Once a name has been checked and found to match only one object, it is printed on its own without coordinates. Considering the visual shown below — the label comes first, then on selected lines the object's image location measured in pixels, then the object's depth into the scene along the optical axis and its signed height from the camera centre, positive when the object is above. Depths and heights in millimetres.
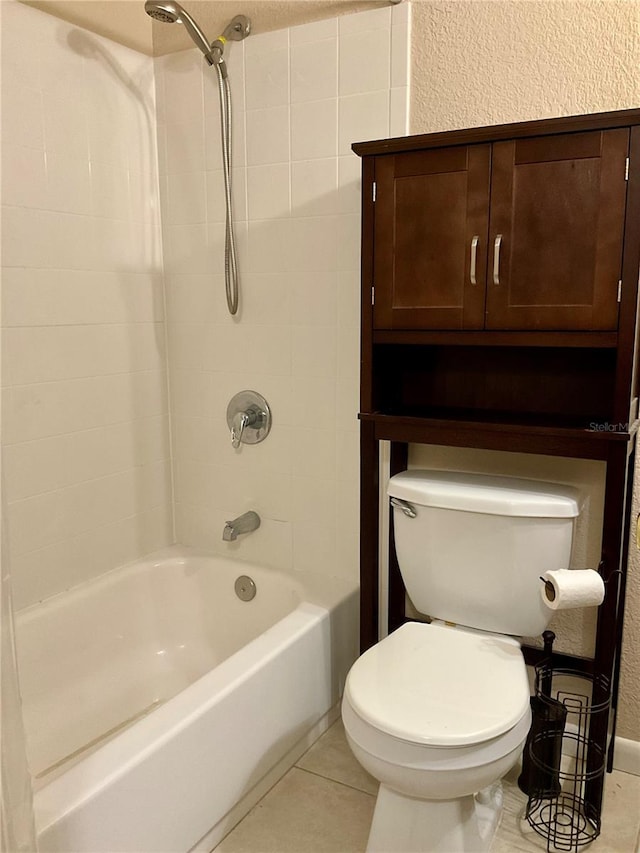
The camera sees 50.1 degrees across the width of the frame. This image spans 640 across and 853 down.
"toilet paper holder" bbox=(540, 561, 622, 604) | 1574 -617
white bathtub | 1374 -956
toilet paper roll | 1540 -596
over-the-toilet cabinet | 1476 +65
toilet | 1391 -790
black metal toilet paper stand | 1649 -1129
